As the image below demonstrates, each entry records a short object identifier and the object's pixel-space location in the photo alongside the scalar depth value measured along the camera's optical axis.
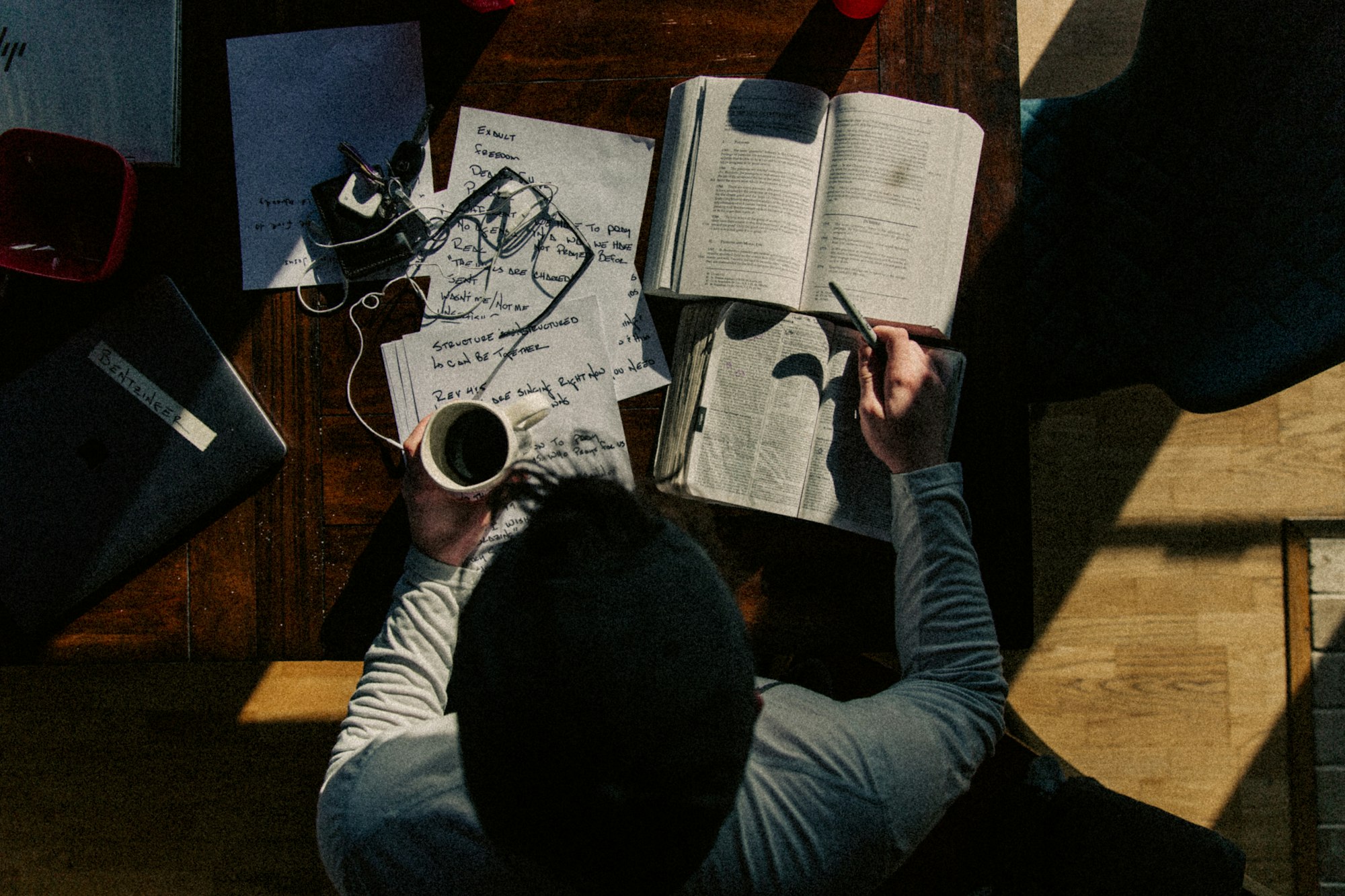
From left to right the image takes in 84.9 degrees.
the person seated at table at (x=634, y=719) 0.55
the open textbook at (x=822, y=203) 0.87
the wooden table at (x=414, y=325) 0.90
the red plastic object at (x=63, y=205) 0.84
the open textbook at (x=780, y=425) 0.88
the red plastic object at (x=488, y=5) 0.91
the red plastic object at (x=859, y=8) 0.89
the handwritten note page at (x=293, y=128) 0.93
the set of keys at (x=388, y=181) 0.91
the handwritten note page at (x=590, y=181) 0.93
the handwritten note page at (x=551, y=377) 0.91
